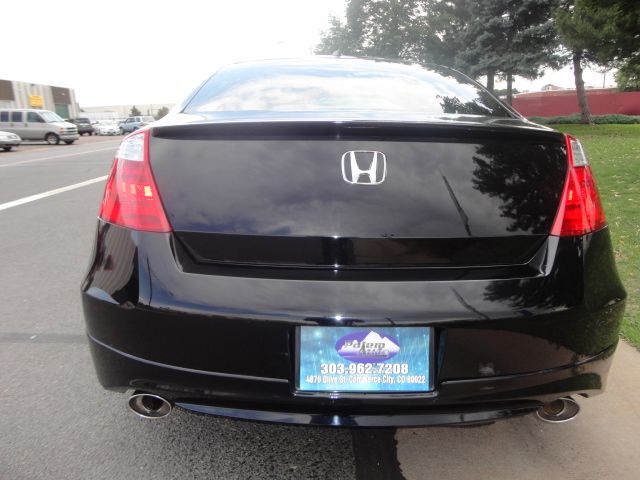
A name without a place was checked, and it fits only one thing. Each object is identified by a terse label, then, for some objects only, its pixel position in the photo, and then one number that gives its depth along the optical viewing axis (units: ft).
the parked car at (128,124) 160.31
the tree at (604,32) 37.15
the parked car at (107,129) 153.28
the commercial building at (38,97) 198.46
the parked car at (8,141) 77.15
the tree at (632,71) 57.01
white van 99.19
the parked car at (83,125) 149.48
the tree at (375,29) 135.23
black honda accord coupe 5.39
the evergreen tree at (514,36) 82.28
